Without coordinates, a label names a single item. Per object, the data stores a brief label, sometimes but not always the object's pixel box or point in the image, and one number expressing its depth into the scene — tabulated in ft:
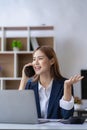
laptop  5.05
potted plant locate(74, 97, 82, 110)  12.94
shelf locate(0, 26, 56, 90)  14.33
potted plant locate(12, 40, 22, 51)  13.98
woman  6.23
